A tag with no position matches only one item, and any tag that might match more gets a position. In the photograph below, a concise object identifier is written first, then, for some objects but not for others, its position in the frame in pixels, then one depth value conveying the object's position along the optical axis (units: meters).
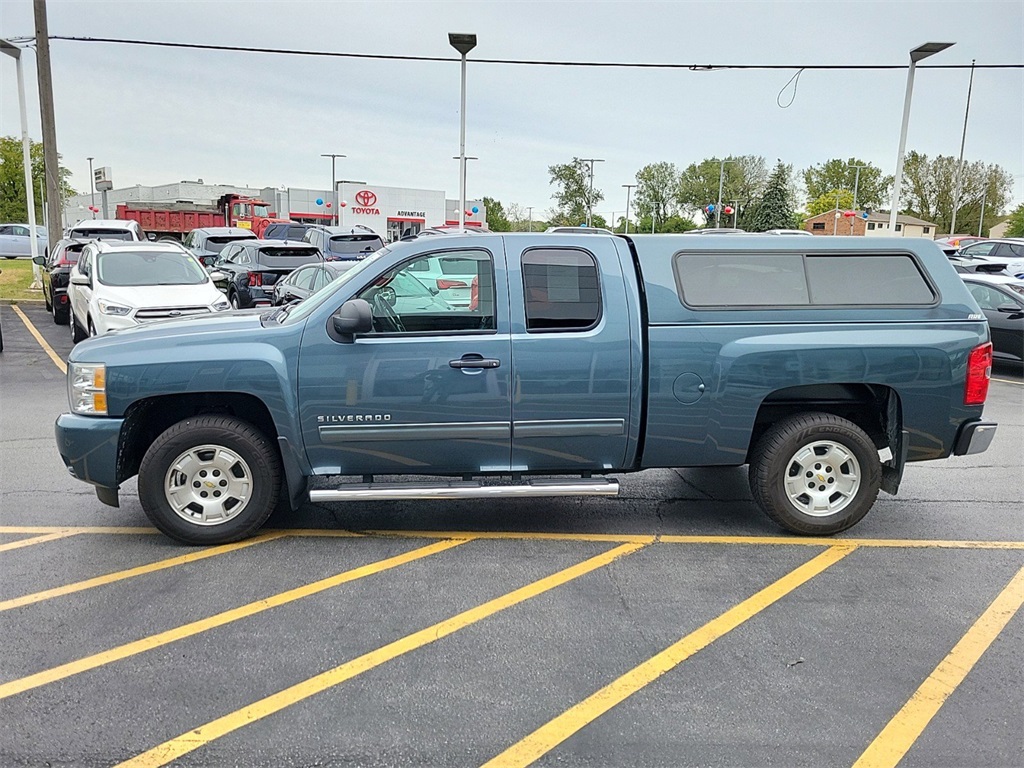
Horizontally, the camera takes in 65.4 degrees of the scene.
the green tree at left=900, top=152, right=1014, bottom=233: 84.50
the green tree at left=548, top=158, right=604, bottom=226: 97.19
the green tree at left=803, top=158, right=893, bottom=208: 112.38
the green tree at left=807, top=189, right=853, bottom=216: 108.50
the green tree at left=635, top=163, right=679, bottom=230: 106.88
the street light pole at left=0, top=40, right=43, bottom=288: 20.59
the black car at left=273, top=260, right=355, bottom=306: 12.18
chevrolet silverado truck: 4.72
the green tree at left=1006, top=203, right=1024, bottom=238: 85.81
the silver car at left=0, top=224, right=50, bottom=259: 33.75
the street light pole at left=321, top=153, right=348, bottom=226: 51.84
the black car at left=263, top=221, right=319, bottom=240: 28.83
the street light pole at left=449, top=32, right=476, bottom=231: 17.15
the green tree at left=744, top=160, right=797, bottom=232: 72.25
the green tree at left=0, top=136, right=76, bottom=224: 69.19
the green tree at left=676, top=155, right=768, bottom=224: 98.31
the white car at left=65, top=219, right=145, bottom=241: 19.11
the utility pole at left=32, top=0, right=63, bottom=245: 20.12
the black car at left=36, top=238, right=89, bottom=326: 15.38
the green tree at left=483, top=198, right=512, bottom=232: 93.69
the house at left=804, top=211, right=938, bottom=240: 82.69
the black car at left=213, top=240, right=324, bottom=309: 15.79
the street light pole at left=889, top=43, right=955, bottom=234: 17.43
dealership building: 52.53
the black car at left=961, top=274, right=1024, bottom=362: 12.05
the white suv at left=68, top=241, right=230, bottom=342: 10.62
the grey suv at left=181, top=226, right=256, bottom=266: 22.01
